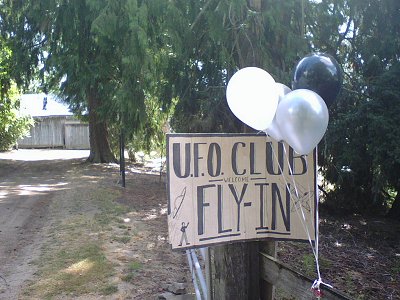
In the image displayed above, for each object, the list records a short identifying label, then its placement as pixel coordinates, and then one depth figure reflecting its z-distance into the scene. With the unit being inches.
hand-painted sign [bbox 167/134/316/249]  110.5
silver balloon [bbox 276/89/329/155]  102.4
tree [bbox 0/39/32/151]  642.8
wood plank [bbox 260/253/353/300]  100.4
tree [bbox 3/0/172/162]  201.3
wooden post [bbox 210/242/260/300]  127.4
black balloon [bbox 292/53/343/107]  117.9
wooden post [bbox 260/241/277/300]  128.9
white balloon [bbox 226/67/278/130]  106.6
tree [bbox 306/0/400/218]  321.1
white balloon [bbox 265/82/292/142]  110.5
